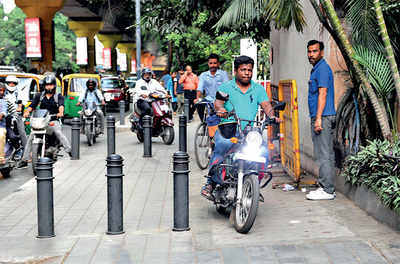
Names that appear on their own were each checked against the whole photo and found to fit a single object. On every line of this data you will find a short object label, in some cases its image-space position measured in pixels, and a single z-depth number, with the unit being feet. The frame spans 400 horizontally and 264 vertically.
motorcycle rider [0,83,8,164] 35.58
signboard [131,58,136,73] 345.55
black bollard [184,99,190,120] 70.29
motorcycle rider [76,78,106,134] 54.49
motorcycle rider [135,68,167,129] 50.83
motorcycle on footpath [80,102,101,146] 52.63
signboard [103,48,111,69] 197.57
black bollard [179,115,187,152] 41.39
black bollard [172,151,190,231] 22.07
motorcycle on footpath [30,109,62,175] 35.86
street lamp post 81.56
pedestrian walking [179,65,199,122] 71.10
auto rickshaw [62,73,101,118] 79.82
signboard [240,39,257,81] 52.04
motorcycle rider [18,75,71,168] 37.76
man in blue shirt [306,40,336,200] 26.45
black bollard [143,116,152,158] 43.23
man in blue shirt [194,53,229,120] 42.11
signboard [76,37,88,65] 150.10
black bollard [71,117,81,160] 43.39
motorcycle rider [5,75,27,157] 38.37
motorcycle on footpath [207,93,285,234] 21.04
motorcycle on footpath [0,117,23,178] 36.77
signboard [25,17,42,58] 106.83
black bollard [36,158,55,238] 21.80
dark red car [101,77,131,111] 99.86
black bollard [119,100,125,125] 68.93
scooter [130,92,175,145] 50.21
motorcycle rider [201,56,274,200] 23.41
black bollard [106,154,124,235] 22.02
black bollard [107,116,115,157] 43.16
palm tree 25.58
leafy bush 21.52
